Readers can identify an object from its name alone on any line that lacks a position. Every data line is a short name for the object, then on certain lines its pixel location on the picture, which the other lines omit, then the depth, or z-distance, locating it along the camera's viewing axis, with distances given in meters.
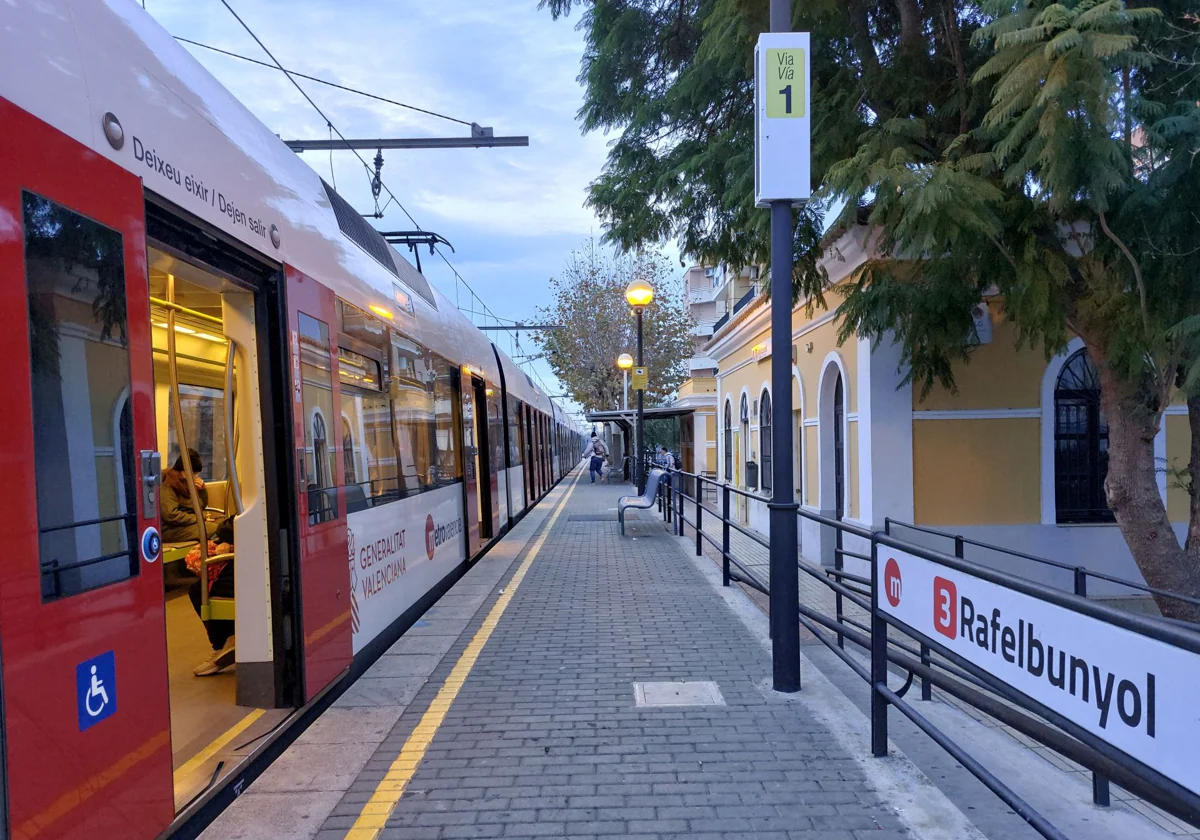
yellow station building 9.86
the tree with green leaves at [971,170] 5.29
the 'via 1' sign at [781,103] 4.94
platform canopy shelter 24.97
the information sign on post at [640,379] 17.16
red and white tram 2.35
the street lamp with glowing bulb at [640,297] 15.34
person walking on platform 30.75
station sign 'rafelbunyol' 1.96
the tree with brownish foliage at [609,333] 34.55
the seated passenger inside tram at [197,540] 5.13
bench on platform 13.00
